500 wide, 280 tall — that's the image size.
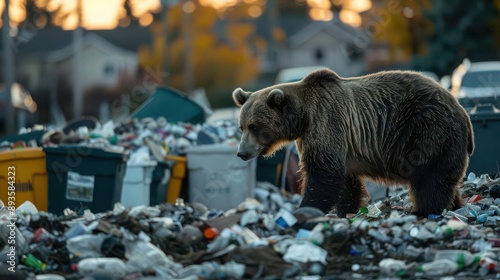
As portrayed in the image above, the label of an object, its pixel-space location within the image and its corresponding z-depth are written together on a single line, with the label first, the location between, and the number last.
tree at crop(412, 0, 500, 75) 45.09
